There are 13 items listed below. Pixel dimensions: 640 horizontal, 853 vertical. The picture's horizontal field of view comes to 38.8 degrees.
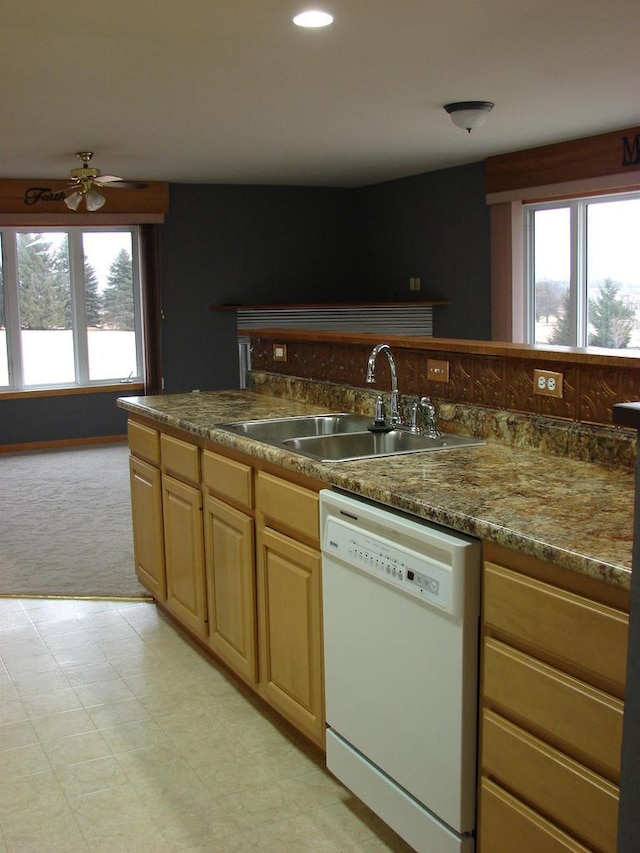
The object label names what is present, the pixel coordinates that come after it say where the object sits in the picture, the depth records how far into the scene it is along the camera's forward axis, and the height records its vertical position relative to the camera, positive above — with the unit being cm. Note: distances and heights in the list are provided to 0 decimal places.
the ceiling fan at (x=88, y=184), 611 +88
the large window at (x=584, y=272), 639 +24
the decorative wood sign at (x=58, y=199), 786 +102
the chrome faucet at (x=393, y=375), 303 -22
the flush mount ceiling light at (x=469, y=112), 499 +107
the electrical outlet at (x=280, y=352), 423 -19
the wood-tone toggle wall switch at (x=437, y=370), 308 -21
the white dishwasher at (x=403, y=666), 194 -84
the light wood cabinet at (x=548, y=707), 159 -75
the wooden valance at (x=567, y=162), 603 +102
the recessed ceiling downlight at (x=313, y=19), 333 +108
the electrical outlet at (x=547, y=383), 258 -22
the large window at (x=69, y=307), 829 +7
